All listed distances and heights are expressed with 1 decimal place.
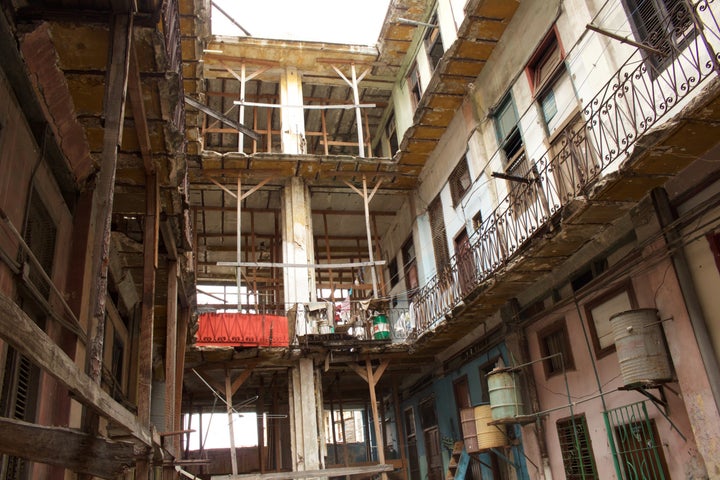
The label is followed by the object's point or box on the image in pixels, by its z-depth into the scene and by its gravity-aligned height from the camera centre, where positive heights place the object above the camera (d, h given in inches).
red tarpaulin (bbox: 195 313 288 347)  609.3 +158.3
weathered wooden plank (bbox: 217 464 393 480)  542.6 +9.9
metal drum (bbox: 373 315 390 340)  679.7 +163.2
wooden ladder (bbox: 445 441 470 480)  575.2 +7.5
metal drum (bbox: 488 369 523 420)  475.8 +53.9
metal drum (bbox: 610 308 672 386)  336.2 +57.1
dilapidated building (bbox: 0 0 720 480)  226.7 +145.8
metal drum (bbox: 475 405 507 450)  508.1 +29.1
